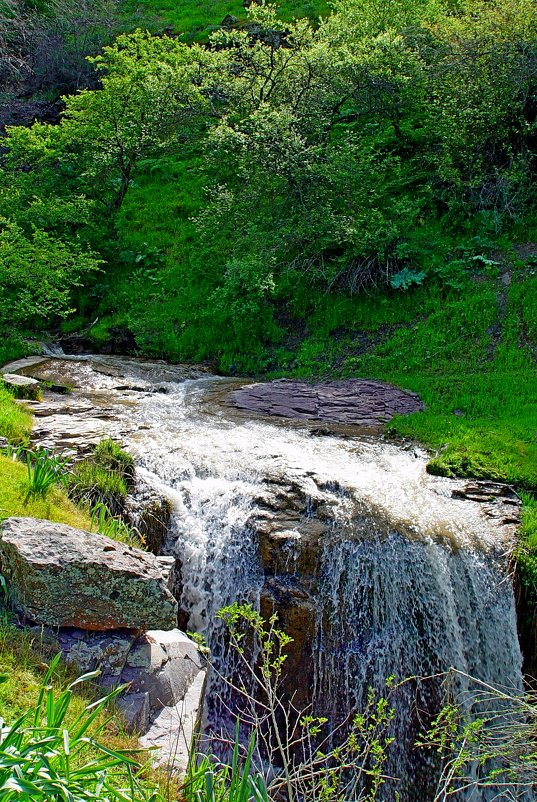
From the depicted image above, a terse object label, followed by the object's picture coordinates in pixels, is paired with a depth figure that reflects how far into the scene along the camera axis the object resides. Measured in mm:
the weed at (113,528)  5848
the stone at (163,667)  4332
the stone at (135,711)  3953
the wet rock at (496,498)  7254
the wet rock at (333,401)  10602
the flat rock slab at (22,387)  9961
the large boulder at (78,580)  4266
